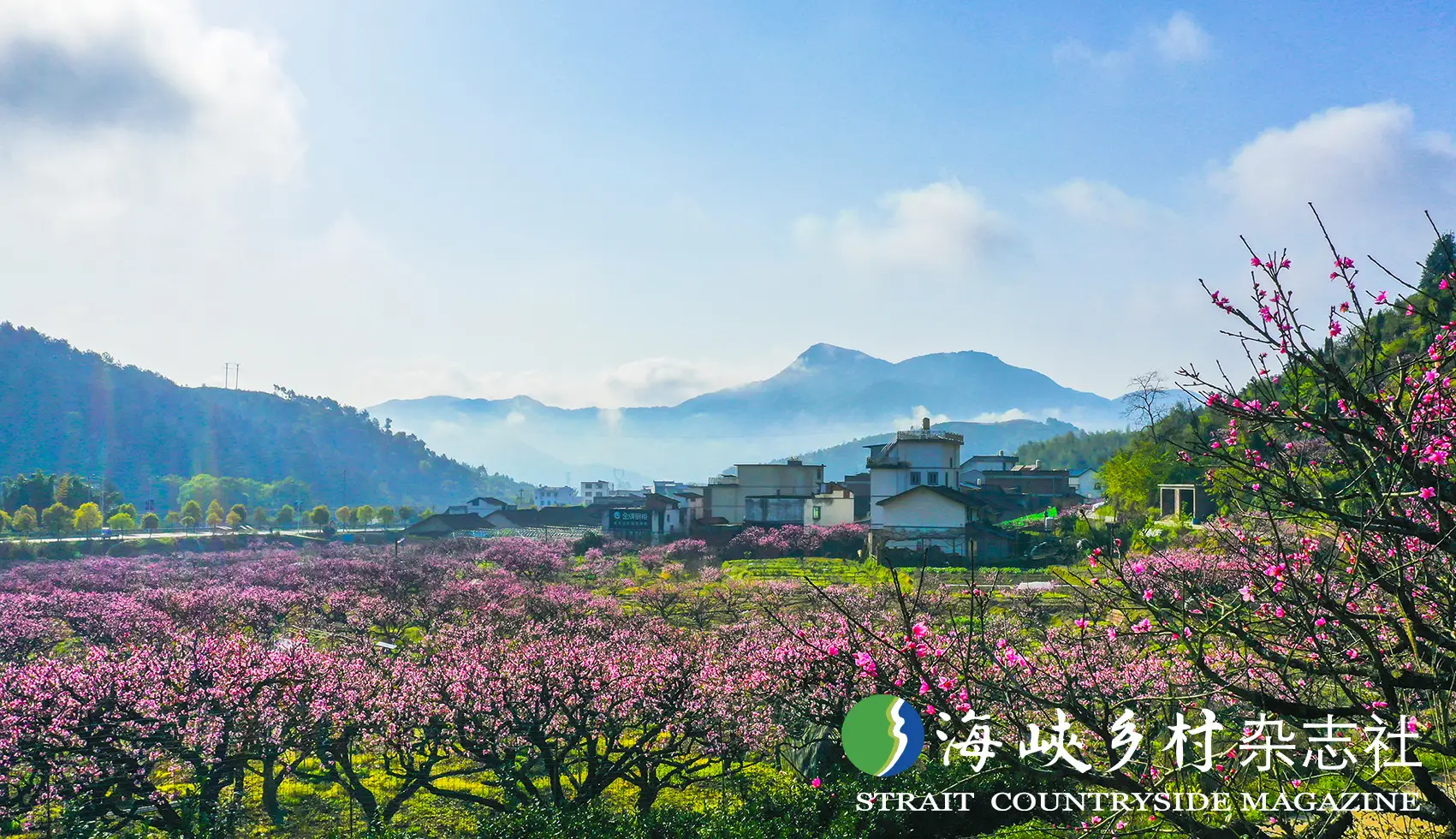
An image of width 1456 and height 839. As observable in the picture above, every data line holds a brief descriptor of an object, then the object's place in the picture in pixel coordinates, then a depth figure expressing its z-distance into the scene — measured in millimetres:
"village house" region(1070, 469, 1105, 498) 109719
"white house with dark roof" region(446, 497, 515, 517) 96625
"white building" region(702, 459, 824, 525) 73562
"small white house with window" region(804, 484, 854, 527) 65562
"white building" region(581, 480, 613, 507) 138875
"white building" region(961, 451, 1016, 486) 99056
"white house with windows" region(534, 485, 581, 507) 154375
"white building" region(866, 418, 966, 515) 59338
